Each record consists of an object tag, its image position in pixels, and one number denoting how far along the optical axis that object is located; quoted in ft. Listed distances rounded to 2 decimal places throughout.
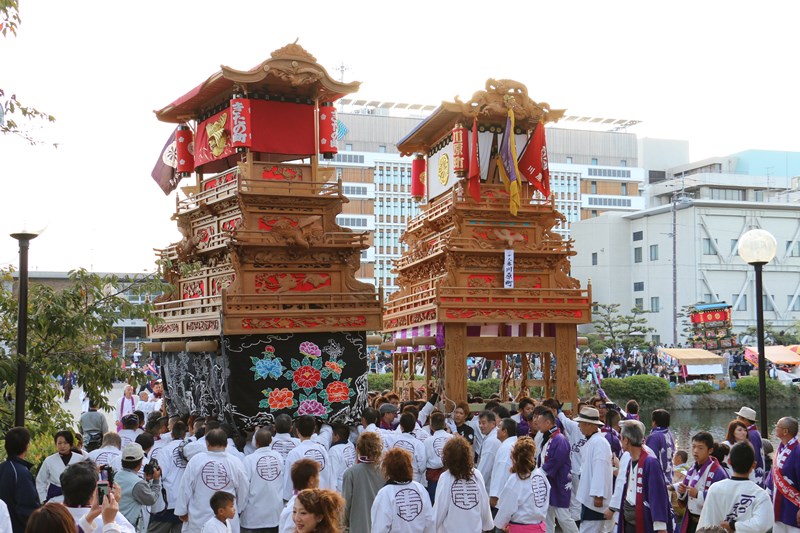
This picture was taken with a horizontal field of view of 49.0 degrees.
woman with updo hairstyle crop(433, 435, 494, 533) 24.82
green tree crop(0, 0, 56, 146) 24.62
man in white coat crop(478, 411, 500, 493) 38.09
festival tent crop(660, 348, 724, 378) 128.77
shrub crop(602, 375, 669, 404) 120.16
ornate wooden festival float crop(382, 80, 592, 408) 73.46
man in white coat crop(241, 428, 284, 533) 31.14
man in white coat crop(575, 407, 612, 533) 32.50
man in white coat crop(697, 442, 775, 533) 23.61
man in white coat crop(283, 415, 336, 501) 32.40
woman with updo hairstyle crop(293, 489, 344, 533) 17.37
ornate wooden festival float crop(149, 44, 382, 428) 54.13
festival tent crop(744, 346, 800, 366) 135.13
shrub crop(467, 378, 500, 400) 117.19
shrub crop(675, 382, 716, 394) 126.00
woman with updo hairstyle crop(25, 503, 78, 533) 15.12
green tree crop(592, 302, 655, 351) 164.86
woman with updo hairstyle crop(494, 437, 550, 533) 27.61
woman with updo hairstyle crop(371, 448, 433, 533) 23.18
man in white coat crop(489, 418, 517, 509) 32.04
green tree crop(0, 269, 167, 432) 30.91
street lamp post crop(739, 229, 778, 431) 39.17
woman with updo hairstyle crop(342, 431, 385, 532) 26.86
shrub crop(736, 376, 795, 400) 127.54
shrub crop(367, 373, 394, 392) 121.29
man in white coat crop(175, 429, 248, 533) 29.04
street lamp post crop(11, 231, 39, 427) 29.58
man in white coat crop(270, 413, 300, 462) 34.65
